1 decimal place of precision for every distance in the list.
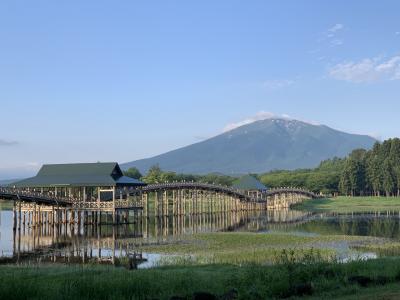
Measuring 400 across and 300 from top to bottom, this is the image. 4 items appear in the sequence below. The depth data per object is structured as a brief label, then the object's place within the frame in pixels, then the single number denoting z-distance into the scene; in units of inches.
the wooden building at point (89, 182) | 2204.4
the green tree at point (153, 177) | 3927.2
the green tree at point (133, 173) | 4857.8
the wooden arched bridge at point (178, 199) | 2058.6
